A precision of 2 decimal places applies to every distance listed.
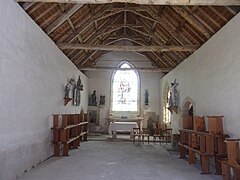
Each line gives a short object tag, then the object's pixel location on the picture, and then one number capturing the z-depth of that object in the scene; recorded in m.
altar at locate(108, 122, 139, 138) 10.57
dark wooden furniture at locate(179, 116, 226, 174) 4.66
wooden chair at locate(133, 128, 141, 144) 9.85
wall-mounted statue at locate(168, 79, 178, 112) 9.06
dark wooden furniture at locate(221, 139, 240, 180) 3.60
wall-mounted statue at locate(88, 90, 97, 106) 12.95
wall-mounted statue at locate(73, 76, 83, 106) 9.34
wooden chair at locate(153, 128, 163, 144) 9.83
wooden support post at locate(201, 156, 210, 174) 4.77
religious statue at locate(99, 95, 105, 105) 13.02
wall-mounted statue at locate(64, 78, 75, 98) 7.96
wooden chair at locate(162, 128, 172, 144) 9.92
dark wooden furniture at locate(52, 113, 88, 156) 6.46
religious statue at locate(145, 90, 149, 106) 13.05
